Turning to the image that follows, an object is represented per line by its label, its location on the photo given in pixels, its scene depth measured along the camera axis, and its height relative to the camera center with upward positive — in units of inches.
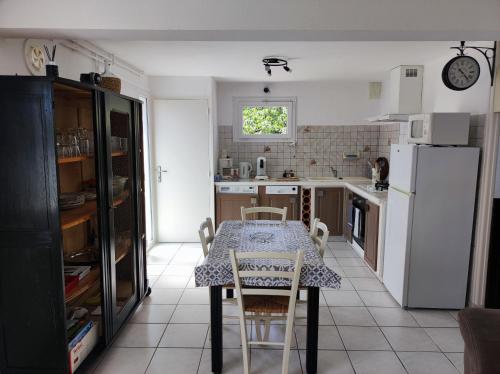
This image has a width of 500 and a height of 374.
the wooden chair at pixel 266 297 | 75.4 -34.5
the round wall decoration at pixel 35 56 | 84.5 +21.7
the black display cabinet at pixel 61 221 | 68.6 -16.3
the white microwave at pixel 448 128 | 109.7 +6.5
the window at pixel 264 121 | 203.3 +15.0
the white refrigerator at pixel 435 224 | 110.7 -23.5
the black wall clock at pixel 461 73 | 109.2 +23.5
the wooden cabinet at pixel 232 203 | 185.6 -28.7
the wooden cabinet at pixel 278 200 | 186.9 -27.1
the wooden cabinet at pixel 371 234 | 143.9 -35.3
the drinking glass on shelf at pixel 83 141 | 86.8 +1.2
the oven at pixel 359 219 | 160.6 -32.5
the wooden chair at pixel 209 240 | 93.4 -26.5
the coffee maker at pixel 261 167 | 199.8 -10.8
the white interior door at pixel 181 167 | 178.4 -10.2
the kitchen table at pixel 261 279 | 78.5 -28.1
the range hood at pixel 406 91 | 149.5 +24.2
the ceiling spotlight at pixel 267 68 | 145.4 +32.7
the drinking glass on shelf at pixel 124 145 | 104.7 +0.4
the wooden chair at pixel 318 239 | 94.4 -25.1
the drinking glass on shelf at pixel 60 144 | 78.4 +0.4
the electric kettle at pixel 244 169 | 198.2 -11.9
